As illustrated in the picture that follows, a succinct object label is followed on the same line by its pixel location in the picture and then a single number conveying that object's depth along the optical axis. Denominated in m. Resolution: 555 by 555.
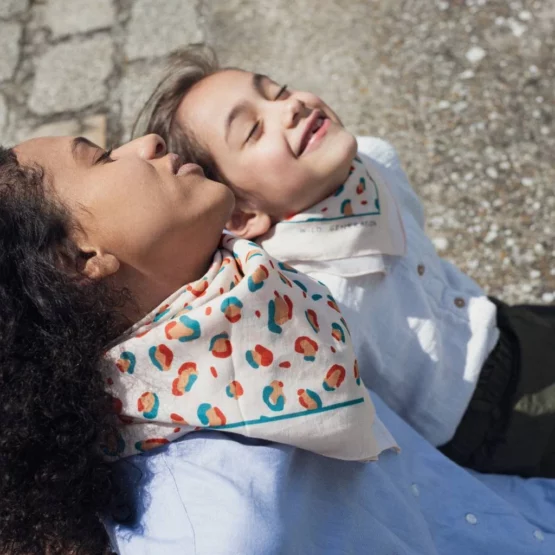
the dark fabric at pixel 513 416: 1.72
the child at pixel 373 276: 1.71
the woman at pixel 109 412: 1.15
